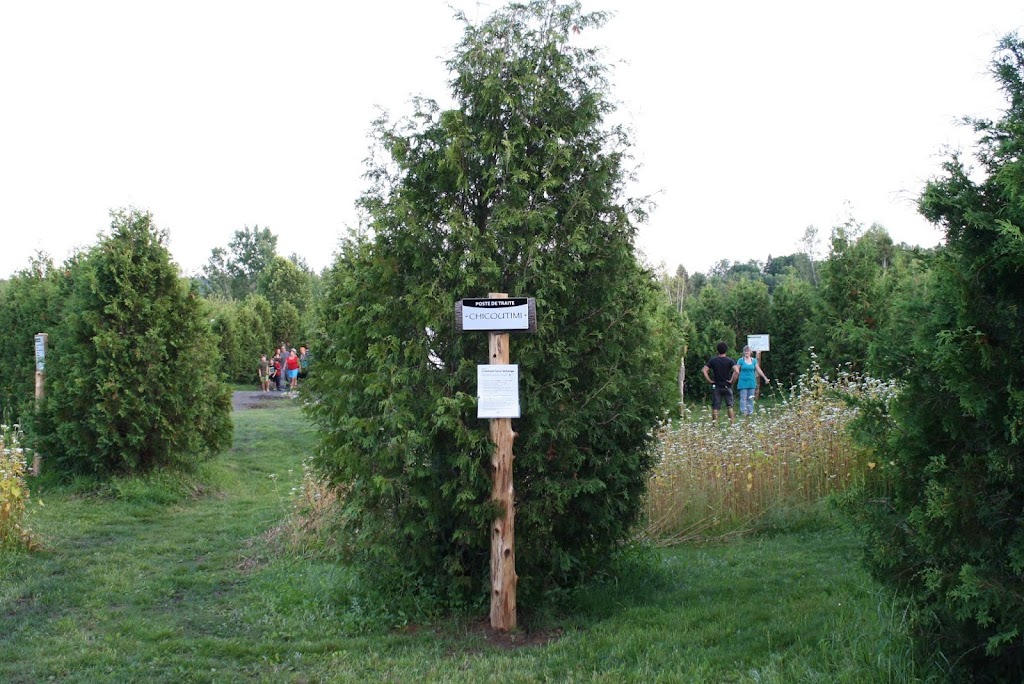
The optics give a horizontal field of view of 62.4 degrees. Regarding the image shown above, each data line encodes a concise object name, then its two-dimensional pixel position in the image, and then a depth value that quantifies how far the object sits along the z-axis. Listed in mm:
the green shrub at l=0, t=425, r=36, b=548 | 7512
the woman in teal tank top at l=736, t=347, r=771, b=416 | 15749
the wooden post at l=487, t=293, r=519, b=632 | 5371
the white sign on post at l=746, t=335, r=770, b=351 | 15623
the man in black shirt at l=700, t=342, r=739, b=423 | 16172
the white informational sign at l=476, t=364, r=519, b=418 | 5242
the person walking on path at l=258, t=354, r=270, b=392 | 28061
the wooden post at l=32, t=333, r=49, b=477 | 11516
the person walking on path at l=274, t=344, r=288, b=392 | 27117
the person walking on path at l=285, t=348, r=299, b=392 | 24891
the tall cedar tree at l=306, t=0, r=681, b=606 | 5535
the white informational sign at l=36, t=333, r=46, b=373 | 11508
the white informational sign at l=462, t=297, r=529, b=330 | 5277
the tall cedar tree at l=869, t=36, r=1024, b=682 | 3379
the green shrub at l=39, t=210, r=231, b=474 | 10852
